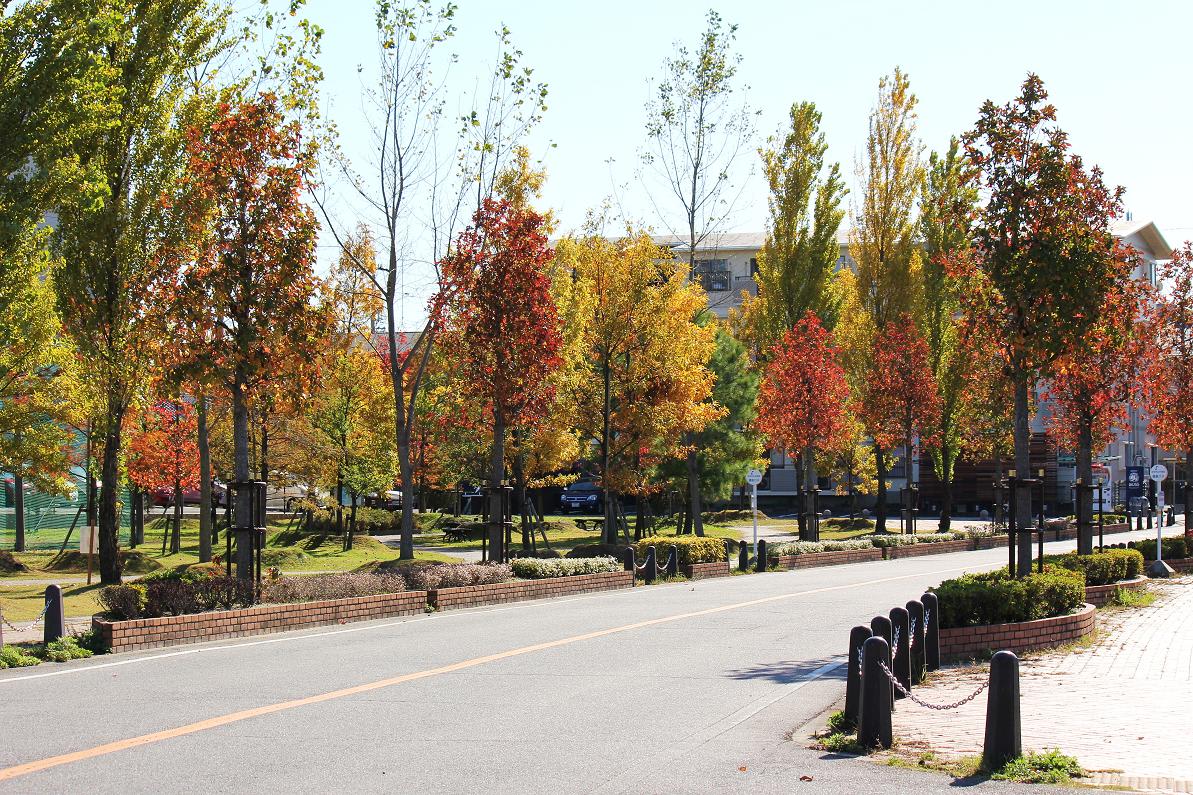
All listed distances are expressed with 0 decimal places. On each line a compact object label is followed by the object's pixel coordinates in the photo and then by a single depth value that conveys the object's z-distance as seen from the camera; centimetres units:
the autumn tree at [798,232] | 4584
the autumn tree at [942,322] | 5159
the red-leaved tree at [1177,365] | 3369
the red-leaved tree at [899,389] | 4641
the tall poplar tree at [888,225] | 5062
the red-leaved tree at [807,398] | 3841
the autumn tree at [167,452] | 3547
